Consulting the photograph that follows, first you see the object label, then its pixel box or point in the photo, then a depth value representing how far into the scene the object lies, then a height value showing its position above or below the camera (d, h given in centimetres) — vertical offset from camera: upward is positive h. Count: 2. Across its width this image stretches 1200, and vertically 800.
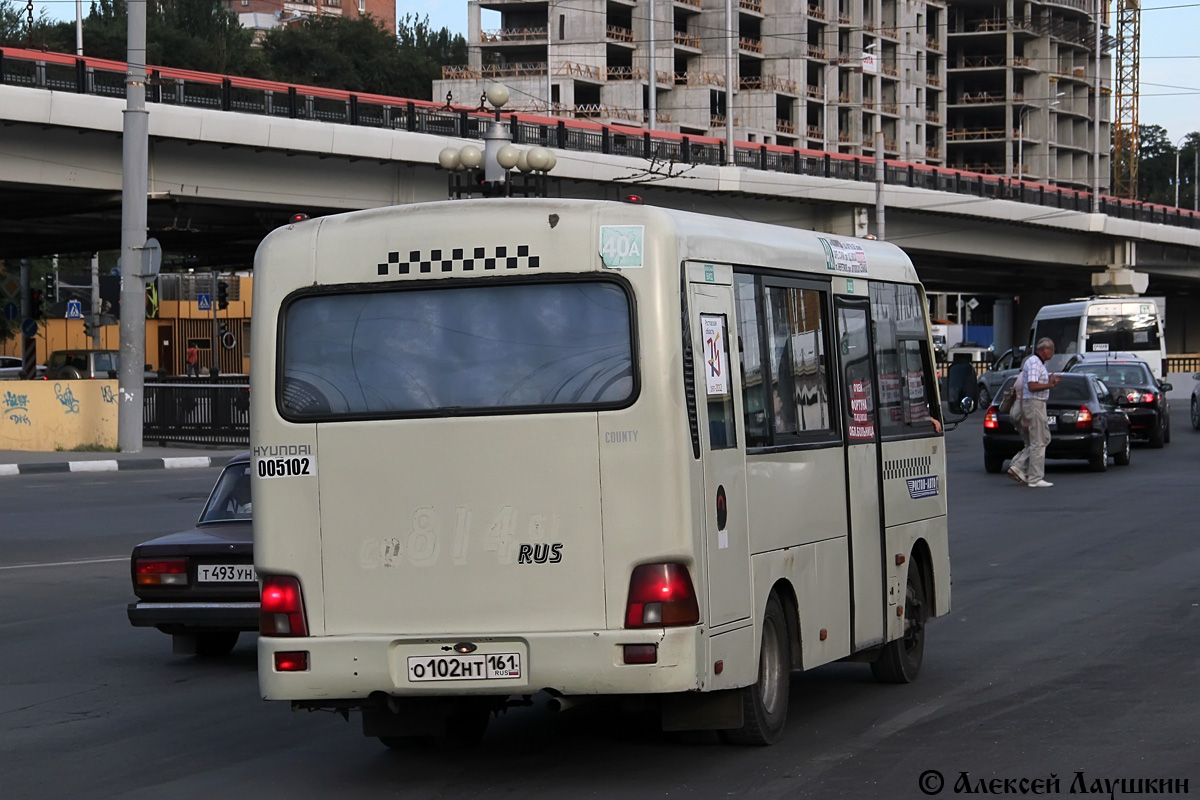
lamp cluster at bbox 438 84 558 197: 2650 +345
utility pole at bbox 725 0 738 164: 6562 +1165
